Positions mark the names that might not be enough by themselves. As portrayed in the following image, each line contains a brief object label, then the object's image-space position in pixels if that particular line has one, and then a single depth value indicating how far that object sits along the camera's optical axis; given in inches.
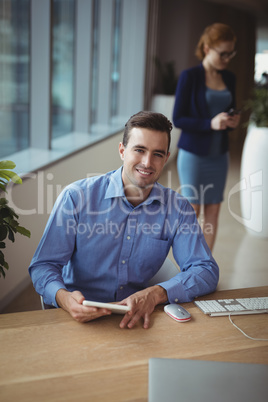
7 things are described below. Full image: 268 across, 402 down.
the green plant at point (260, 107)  170.2
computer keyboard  55.1
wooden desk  39.4
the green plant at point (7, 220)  66.4
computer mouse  52.8
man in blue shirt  63.9
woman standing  116.5
